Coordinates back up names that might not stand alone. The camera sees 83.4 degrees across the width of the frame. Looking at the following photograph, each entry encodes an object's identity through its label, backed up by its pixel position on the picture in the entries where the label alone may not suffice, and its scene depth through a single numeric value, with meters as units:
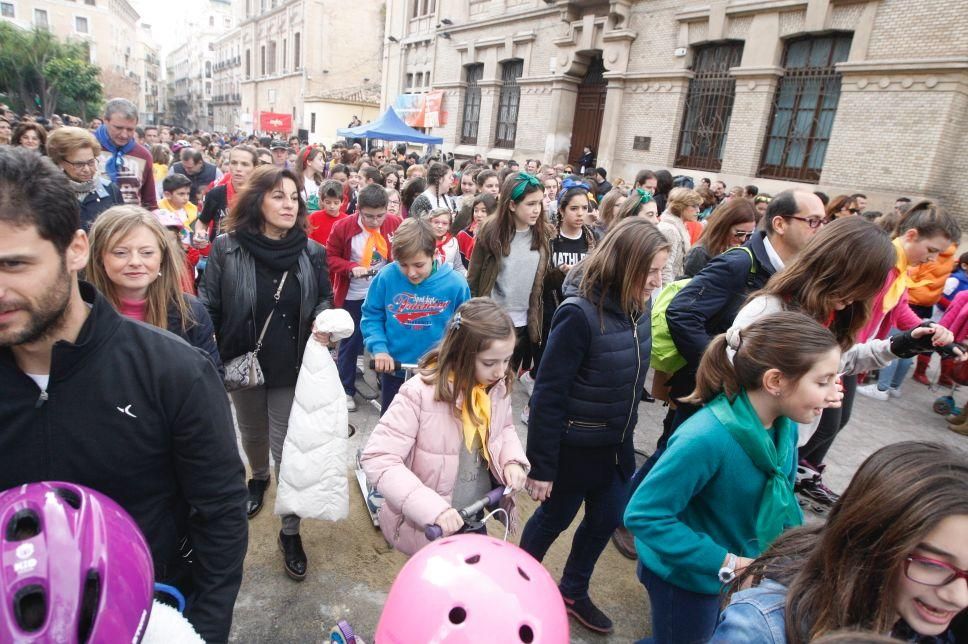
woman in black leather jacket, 2.96
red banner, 31.03
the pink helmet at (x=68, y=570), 0.98
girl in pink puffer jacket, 2.20
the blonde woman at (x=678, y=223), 5.48
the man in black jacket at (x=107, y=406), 1.16
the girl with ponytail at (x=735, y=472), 1.85
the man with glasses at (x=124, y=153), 5.11
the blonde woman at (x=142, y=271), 2.32
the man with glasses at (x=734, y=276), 3.04
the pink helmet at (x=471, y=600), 1.28
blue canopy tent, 18.36
